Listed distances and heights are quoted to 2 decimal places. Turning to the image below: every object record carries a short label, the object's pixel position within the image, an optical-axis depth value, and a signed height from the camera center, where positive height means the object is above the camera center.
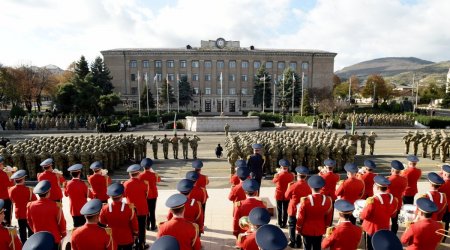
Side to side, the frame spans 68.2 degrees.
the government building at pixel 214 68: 76.12 +7.85
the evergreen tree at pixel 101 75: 62.12 +5.10
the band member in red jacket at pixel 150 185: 8.35 -2.11
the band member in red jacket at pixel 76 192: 7.30 -1.97
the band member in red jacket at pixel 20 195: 7.21 -2.03
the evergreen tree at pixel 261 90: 69.56 +2.59
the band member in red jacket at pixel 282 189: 8.23 -2.16
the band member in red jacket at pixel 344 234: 4.80 -1.91
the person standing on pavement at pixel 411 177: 8.77 -1.98
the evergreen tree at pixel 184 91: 70.88 +2.33
